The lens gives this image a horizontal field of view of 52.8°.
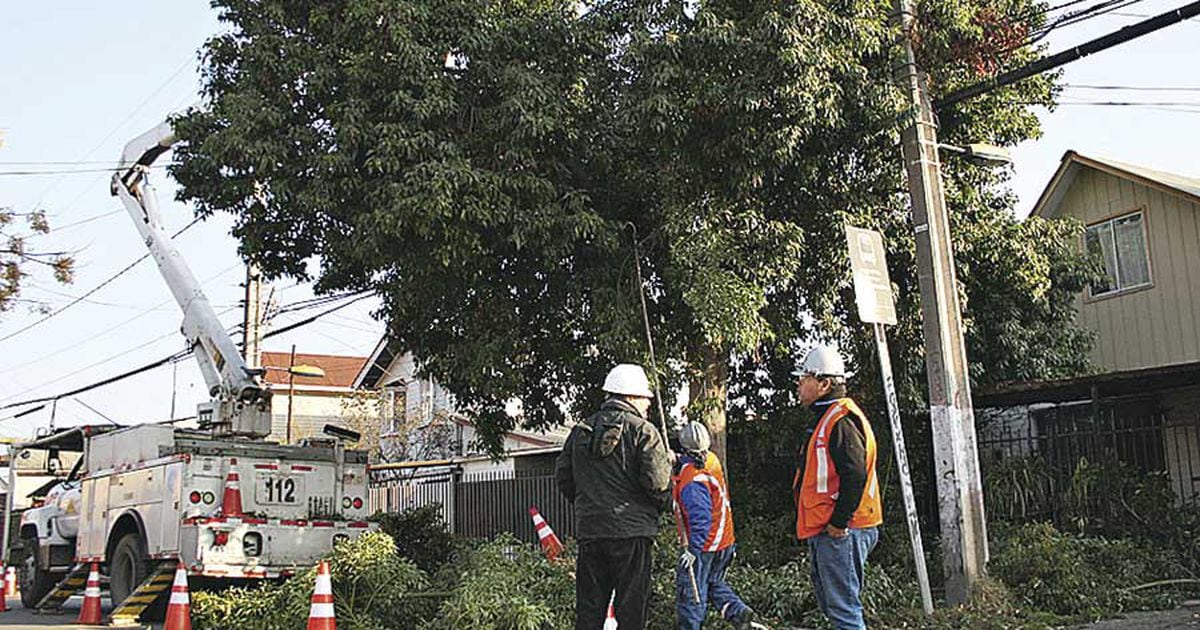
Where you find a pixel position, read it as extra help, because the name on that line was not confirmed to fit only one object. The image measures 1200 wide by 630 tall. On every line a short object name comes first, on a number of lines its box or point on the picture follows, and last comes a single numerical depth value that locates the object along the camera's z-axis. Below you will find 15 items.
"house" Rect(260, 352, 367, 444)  47.81
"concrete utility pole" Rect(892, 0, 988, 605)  11.14
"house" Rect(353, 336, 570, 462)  33.05
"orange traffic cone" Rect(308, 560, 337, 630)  9.20
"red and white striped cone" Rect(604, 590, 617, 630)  7.45
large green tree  11.98
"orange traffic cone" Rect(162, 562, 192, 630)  10.84
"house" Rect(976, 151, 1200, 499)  15.48
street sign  10.55
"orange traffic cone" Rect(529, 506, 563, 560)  13.20
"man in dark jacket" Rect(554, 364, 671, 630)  7.36
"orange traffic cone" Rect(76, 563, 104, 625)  13.80
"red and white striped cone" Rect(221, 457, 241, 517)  13.01
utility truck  12.90
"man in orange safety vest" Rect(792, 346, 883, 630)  6.97
